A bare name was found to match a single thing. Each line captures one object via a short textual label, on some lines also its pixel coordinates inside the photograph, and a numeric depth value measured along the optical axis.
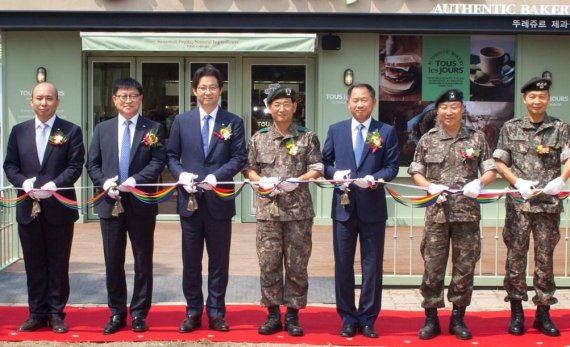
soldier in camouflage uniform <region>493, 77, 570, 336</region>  6.47
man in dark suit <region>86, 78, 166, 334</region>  6.57
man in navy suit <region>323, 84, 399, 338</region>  6.51
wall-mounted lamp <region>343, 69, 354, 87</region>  12.50
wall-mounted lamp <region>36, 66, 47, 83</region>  12.46
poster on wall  12.70
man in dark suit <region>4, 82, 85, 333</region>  6.58
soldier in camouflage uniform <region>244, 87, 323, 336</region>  6.50
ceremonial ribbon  6.38
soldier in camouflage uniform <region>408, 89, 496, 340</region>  6.39
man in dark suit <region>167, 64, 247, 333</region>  6.57
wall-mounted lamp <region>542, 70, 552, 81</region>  12.60
